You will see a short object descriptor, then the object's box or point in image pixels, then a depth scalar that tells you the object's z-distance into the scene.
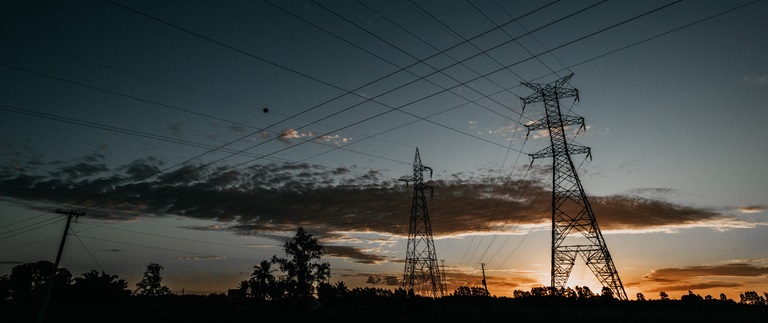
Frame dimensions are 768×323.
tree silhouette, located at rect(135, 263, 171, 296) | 143.00
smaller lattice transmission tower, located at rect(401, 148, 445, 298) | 45.41
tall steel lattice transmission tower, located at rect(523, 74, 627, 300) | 29.34
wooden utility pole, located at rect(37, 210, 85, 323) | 31.31
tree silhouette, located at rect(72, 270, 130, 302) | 102.88
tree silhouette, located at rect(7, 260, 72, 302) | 122.19
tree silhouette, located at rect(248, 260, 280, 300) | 79.50
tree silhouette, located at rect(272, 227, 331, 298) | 67.84
